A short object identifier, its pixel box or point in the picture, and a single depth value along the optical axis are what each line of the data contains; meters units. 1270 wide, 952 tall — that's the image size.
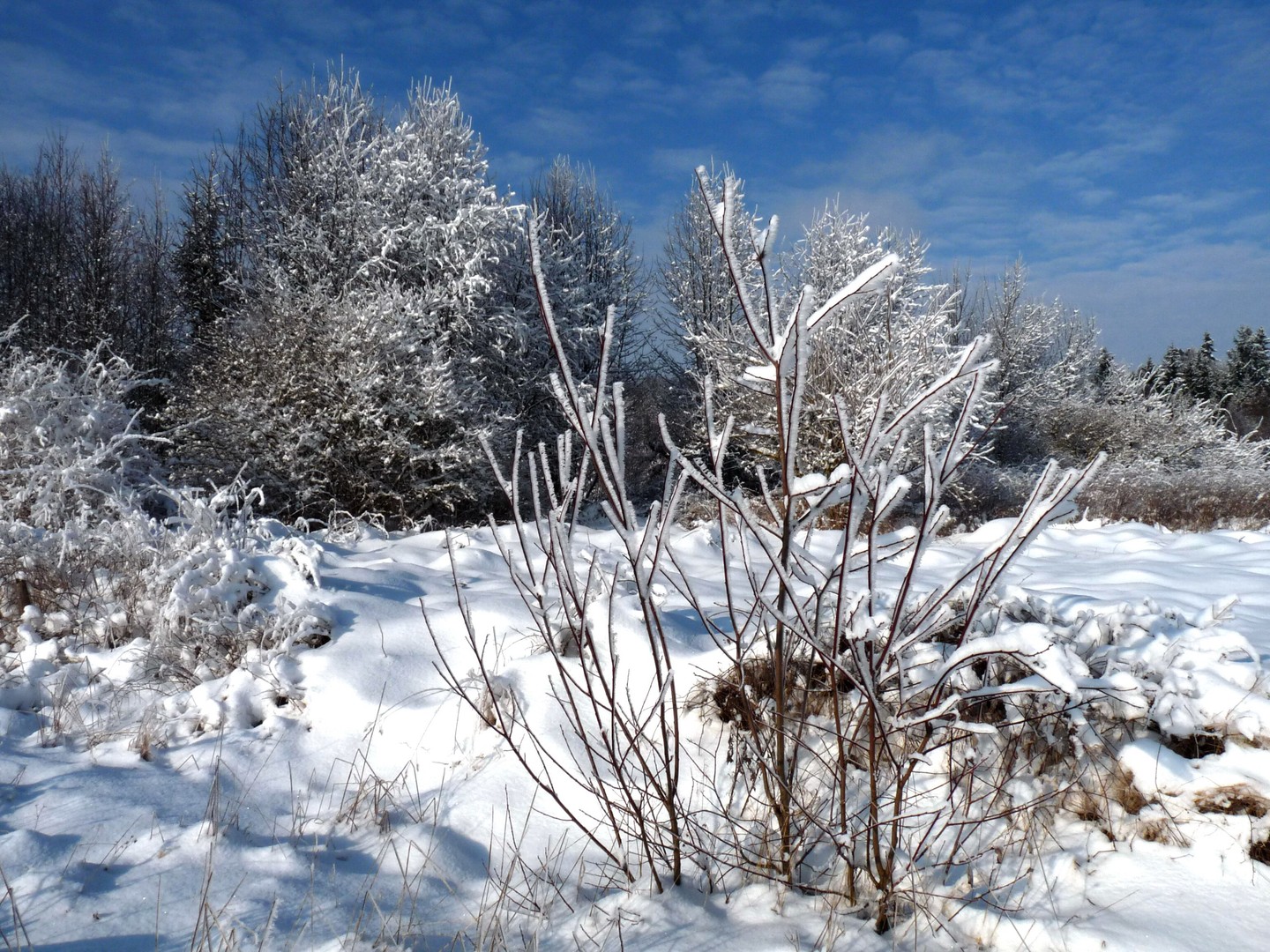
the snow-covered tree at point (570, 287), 12.26
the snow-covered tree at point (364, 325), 8.17
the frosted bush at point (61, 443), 4.88
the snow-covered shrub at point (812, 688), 1.36
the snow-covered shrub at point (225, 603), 3.23
